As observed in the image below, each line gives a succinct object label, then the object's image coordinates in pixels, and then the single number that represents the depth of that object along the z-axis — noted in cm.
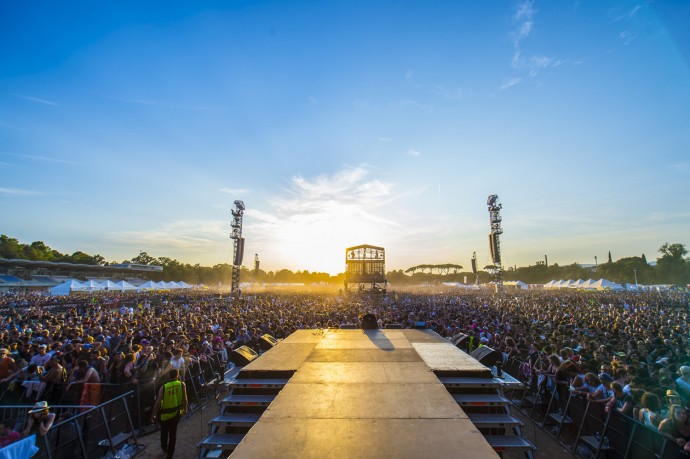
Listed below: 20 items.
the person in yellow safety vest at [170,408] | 674
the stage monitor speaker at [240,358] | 928
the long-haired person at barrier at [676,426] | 468
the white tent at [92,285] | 3684
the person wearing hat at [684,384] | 707
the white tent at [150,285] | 4898
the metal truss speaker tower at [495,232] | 5262
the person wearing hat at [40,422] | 527
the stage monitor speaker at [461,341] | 1102
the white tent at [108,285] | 3890
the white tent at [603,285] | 4609
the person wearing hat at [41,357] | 917
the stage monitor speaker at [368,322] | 1250
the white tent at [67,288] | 3391
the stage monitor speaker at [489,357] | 850
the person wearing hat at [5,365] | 838
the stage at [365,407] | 378
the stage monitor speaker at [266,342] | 1123
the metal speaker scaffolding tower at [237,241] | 4906
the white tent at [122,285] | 4184
